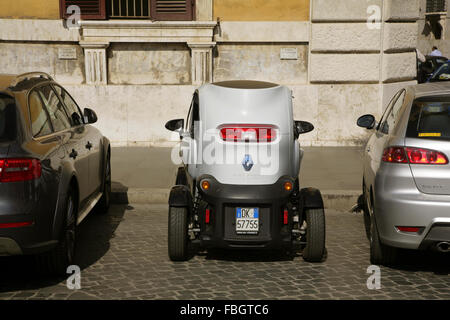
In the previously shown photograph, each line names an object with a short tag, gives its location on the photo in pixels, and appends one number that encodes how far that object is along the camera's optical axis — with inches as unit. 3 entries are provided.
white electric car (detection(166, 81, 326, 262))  224.7
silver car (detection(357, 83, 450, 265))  209.6
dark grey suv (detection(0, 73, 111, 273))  194.5
